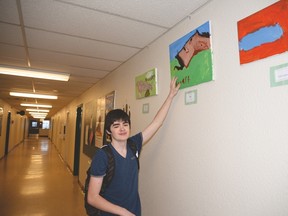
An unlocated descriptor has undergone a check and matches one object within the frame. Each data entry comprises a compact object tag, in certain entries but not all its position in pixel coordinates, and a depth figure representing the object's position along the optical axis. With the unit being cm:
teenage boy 133
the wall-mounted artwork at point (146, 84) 215
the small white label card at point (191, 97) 159
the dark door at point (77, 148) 631
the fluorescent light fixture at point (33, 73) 332
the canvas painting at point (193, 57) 148
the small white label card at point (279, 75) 100
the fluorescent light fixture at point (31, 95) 590
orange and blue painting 103
